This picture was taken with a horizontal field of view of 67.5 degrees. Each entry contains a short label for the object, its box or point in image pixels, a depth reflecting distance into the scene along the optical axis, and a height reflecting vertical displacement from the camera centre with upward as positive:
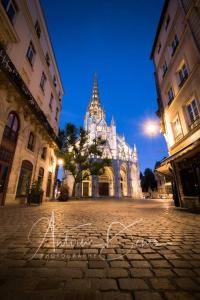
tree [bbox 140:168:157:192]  52.51 +5.75
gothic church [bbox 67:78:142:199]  43.12 +8.73
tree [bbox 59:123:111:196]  23.83 +7.74
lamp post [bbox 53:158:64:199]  21.45 +5.07
